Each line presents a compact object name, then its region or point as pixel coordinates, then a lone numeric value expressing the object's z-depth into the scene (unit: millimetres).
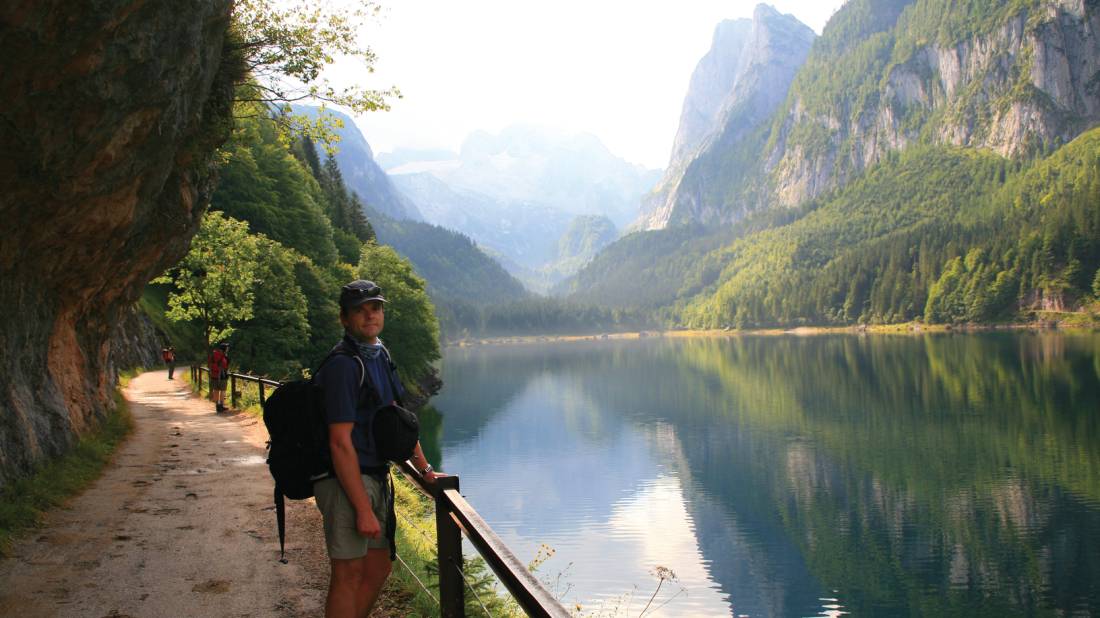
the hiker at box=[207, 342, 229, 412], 29734
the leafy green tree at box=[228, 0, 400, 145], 17500
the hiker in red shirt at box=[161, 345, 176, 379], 46794
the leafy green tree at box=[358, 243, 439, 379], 60469
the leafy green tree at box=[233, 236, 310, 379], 42812
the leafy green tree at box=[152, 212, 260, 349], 36781
